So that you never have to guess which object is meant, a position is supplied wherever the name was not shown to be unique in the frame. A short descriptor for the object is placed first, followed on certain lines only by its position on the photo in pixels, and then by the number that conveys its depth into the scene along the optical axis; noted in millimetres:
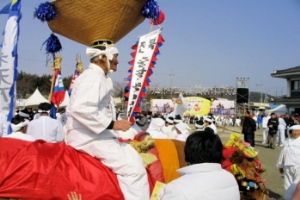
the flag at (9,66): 7301
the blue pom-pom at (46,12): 4875
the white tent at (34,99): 26000
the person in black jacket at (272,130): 17781
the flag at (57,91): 11773
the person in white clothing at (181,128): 9113
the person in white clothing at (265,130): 19844
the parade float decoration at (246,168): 4414
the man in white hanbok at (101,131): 3428
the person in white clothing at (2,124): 7328
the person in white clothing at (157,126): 9945
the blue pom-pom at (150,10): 5832
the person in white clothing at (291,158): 6355
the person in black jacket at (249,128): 15312
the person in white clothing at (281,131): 18128
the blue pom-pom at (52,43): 5391
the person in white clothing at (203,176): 2102
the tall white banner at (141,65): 8531
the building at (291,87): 35403
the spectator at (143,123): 14180
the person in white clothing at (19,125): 5555
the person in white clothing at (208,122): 8761
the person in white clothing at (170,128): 9578
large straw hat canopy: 4953
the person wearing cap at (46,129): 6895
